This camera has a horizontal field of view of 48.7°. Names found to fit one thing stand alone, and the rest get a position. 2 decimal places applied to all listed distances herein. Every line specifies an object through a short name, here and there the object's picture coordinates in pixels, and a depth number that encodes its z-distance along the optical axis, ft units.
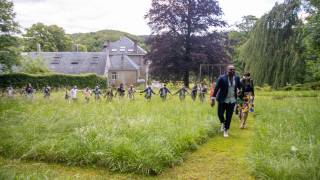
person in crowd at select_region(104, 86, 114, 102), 69.04
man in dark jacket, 28.37
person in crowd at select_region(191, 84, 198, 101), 66.58
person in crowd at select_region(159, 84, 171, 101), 65.80
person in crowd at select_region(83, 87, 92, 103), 70.38
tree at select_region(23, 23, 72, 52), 243.81
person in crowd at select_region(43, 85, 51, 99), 74.79
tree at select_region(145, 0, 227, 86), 124.57
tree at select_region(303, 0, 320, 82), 39.01
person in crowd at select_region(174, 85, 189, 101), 66.23
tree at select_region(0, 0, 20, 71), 80.28
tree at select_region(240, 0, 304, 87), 88.99
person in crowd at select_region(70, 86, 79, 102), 70.15
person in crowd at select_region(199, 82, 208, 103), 61.17
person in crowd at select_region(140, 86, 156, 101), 67.24
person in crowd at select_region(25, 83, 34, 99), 77.62
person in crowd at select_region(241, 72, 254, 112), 36.09
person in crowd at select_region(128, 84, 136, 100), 73.92
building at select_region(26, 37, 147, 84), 175.63
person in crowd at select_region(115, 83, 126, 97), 75.82
